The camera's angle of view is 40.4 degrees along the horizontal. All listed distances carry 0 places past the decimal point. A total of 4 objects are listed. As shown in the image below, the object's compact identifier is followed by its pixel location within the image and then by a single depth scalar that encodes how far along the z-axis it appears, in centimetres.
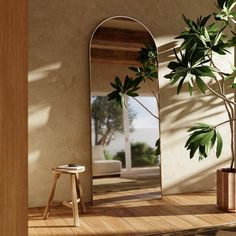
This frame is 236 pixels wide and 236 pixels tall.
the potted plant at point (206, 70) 288
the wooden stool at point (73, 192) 258
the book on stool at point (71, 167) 277
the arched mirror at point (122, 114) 328
